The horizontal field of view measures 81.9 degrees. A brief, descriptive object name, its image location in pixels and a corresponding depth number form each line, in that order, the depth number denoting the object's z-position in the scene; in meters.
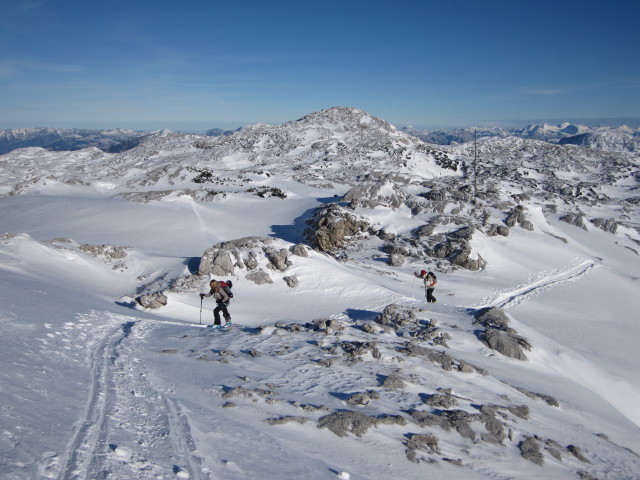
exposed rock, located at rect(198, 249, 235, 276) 16.77
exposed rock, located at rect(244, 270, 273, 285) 16.88
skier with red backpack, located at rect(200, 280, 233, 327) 12.30
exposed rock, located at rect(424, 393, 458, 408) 7.24
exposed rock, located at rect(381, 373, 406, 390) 7.77
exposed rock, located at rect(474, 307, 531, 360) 11.27
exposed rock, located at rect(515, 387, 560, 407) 8.79
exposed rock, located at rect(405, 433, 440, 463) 5.68
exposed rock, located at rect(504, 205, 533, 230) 28.81
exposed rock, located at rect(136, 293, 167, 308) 14.20
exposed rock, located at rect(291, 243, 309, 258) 18.31
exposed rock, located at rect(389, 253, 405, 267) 23.70
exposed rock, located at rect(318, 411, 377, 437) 5.99
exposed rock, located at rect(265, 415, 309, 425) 6.02
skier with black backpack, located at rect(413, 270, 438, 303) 16.41
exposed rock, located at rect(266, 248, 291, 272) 17.48
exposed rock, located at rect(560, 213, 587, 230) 34.24
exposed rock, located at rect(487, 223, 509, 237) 27.41
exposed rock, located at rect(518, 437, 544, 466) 6.09
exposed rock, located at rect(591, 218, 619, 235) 33.81
